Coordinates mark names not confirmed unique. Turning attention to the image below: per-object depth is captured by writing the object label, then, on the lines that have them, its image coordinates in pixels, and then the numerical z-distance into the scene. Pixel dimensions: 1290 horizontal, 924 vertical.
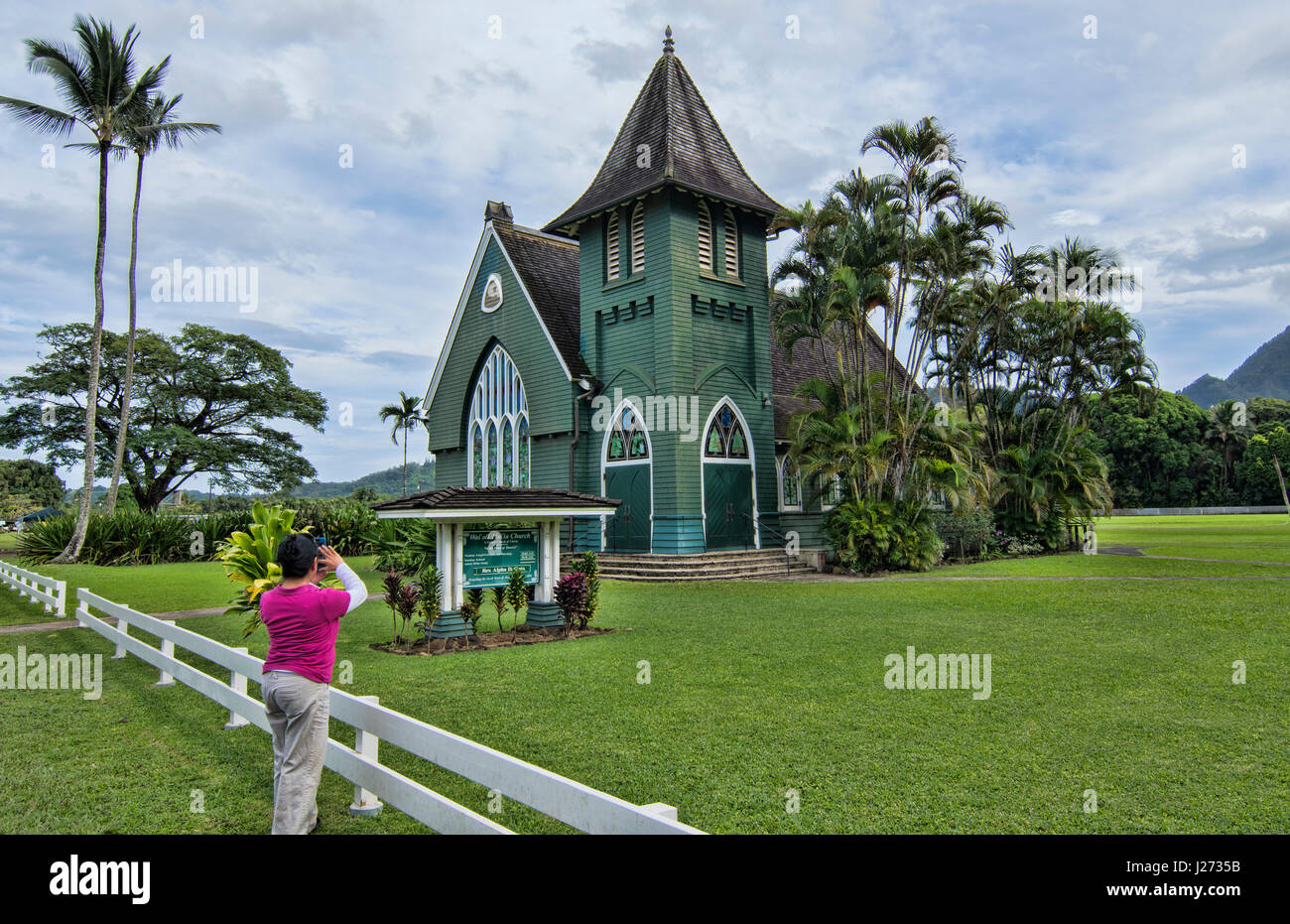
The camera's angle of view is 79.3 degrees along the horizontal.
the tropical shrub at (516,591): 11.43
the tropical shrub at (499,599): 11.52
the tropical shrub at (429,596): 11.00
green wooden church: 20.94
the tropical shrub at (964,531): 24.88
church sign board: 11.38
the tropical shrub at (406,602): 10.85
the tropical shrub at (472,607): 10.97
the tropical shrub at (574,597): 11.68
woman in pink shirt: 4.43
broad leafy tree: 40.28
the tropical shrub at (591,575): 12.00
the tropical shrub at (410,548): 12.90
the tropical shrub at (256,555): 10.59
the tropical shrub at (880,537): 20.53
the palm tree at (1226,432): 76.31
